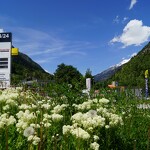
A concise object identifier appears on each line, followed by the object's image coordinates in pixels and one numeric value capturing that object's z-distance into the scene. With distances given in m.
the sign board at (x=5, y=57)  14.84
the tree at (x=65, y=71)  46.72
